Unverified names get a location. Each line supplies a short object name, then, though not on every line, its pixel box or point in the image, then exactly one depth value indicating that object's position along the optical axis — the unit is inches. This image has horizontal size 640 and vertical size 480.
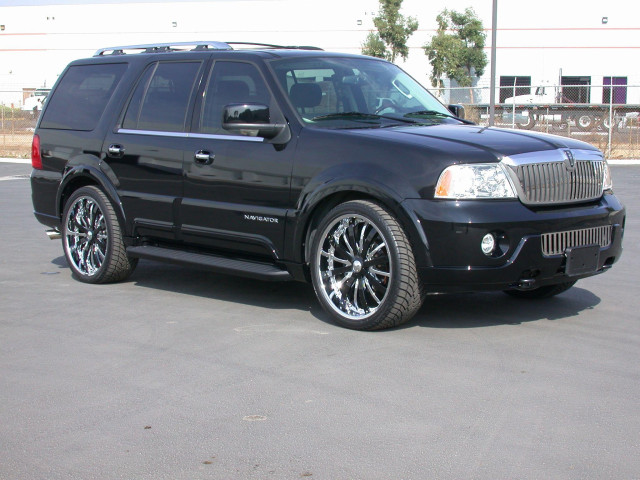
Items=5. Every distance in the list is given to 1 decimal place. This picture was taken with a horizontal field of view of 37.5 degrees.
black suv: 229.9
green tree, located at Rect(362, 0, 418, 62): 2217.0
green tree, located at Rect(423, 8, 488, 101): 2177.7
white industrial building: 2228.1
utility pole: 830.1
